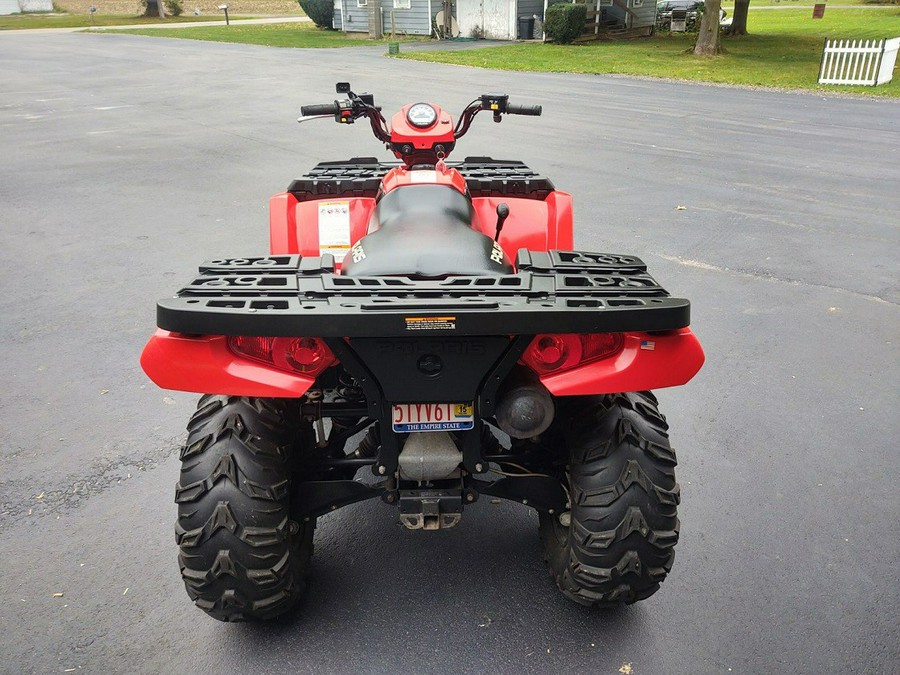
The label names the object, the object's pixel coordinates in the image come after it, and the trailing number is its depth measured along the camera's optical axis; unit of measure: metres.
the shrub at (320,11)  33.72
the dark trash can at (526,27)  28.58
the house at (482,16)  28.88
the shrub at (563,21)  26.78
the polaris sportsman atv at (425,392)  2.18
